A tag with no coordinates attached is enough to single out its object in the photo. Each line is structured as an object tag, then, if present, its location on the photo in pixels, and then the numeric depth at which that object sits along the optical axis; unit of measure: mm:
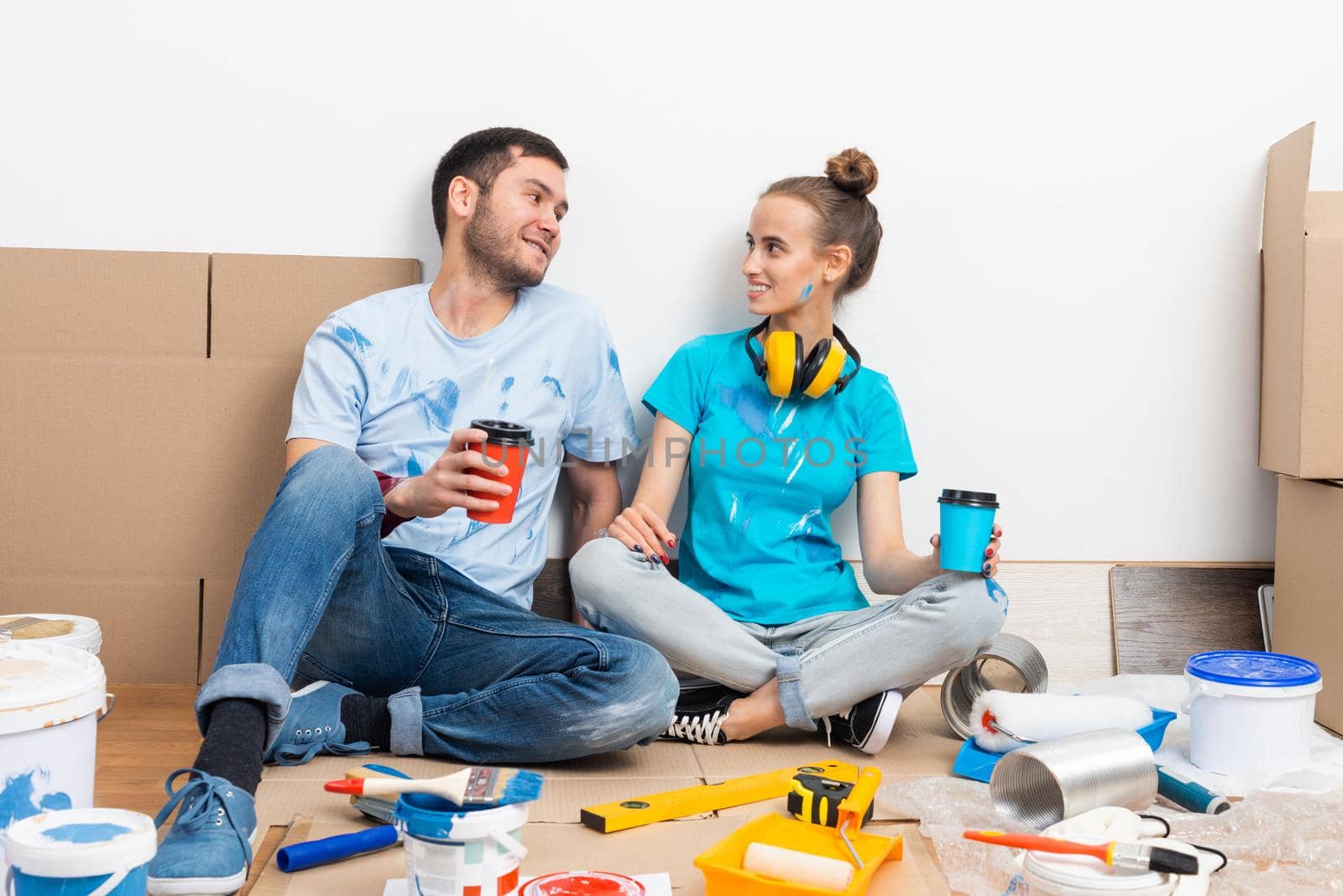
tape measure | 1422
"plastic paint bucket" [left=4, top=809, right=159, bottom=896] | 981
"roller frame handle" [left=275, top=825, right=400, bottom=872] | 1330
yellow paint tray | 1220
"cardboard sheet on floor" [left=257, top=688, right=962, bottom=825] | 1568
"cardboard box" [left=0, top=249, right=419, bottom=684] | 2172
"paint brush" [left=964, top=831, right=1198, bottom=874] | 1146
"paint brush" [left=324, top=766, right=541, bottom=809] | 1132
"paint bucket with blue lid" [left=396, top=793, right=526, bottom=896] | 1106
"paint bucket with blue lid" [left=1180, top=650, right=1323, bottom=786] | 1767
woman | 1882
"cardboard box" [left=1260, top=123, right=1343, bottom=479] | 2141
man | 1459
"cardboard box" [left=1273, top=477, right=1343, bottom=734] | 2066
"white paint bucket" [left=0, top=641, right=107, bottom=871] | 1178
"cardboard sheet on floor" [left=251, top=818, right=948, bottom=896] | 1314
